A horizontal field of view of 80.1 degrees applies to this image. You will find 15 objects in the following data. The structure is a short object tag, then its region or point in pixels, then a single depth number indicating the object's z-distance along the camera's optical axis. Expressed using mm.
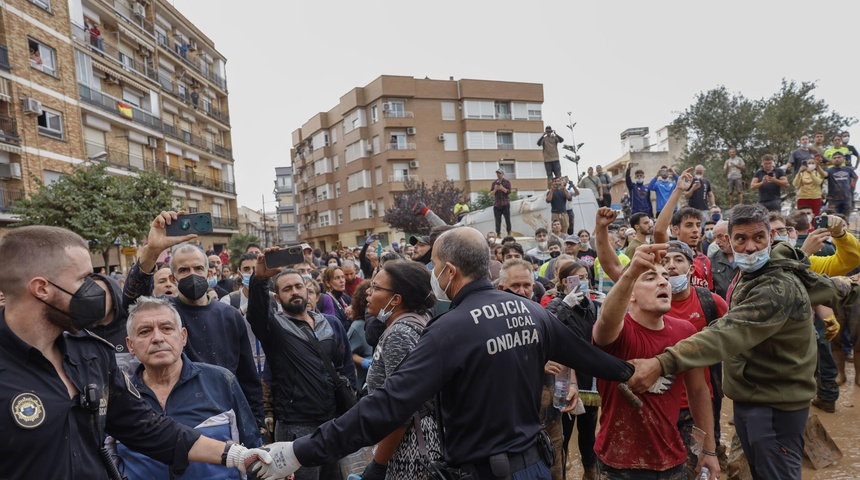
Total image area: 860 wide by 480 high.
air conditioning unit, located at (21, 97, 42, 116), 22516
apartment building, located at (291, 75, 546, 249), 44750
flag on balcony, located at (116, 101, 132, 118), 30266
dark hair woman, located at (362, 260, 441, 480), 2820
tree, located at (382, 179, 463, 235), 33469
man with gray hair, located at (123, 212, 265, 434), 3887
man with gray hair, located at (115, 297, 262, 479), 2738
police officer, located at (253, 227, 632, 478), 2234
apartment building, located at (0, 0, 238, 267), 22703
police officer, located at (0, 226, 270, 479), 1820
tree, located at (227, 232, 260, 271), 40750
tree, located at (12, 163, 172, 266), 19188
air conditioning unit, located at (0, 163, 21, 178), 22469
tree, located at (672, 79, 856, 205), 25781
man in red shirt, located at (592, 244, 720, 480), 2918
